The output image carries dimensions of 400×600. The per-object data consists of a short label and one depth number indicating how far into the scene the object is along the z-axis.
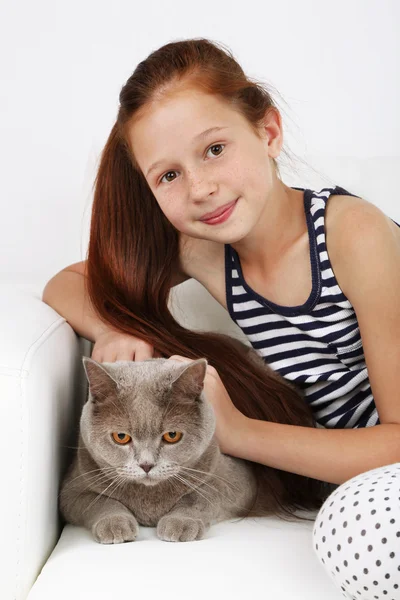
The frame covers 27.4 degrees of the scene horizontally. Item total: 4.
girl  1.39
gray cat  1.22
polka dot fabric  0.96
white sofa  1.06
